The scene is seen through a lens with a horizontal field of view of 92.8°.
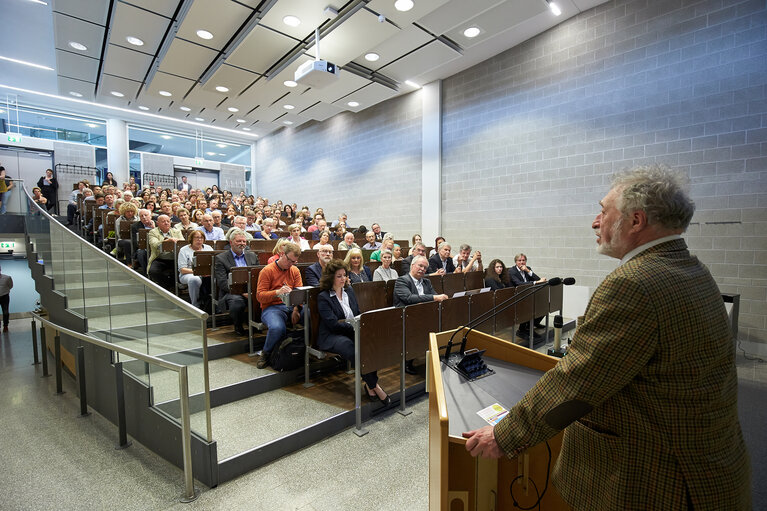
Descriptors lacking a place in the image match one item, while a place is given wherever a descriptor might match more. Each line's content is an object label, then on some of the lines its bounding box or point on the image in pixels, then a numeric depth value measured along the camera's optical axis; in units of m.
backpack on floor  3.16
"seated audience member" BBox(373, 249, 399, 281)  4.36
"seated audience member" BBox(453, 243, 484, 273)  5.53
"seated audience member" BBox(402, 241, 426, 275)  5.13
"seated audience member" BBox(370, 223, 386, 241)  7.83
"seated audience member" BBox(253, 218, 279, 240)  6.50
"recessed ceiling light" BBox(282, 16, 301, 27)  5.19
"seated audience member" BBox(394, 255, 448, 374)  3.62
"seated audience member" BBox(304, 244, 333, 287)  3.70
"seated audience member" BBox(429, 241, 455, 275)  5.59
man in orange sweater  3.23
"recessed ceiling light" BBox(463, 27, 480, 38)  5.60
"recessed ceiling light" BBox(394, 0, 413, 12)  4.67
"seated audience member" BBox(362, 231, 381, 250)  6.81
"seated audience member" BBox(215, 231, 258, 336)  3.76
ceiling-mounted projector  5.25
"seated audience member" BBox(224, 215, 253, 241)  5.31
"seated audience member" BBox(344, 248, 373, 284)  3.82
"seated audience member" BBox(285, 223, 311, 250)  5.39
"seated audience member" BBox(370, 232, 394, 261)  5.41
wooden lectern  1.12
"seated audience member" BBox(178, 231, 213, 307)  4.12
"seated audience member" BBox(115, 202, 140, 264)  5.29
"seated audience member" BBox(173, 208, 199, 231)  5.11
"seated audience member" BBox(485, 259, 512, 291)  5.05
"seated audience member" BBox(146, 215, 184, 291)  4.48
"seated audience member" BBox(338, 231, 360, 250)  5.65
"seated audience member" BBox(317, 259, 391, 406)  2.92
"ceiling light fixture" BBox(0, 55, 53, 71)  7.47
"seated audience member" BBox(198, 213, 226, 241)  5.25
